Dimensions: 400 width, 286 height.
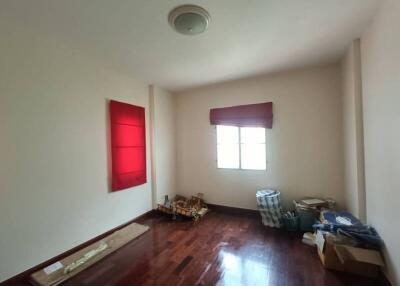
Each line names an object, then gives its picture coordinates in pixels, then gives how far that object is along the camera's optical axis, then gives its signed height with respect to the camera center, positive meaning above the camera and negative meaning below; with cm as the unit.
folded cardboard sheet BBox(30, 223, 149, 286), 178 -128
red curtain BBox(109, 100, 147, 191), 273 +2
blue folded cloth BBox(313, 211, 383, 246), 175 -92
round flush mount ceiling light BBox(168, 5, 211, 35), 158 +117
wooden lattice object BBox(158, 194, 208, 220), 322 -118
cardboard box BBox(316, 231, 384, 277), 167 -112
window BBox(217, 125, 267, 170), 325 -7
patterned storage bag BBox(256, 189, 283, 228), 279 -101
